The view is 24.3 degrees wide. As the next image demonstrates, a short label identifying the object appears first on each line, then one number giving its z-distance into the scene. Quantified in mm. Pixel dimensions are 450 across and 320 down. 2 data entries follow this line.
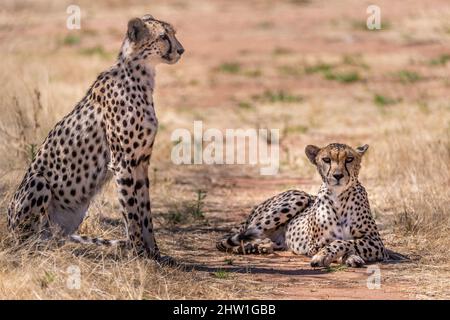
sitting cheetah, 6977
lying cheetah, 7266
